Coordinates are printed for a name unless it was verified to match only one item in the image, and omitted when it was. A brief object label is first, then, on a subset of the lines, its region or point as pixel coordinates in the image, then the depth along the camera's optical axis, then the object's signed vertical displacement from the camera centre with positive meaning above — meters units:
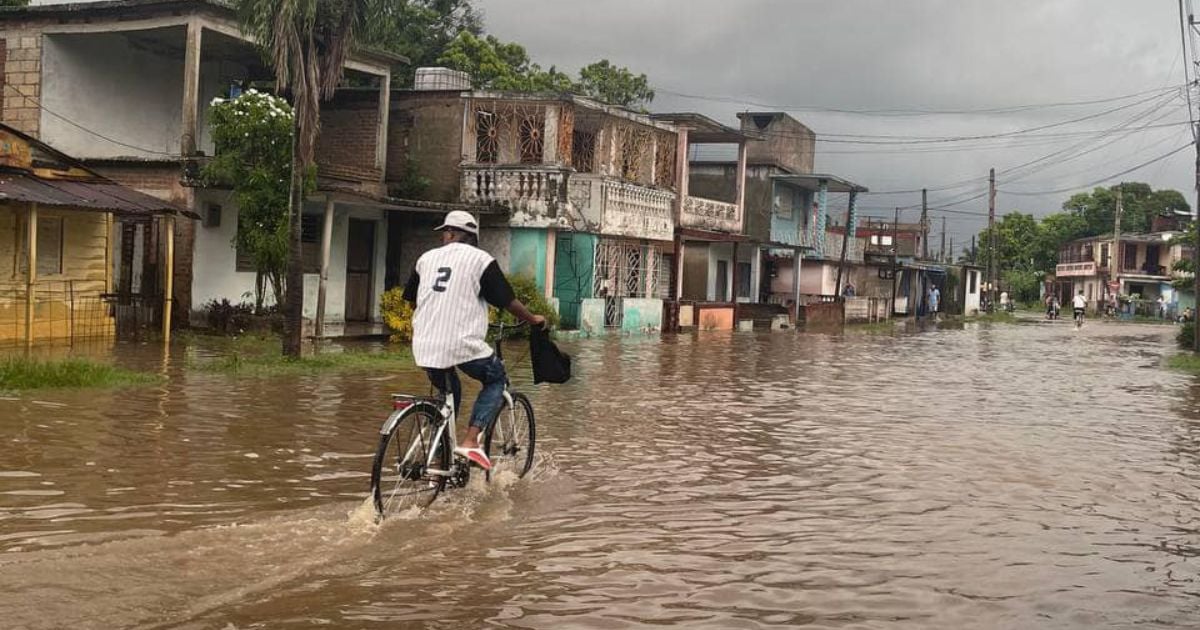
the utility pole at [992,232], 66.66 +4.31
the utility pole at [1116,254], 75.81 +3.96
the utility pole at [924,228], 68.57 +4.57
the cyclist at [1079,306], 50.43 +0.22
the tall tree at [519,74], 39.94 +8.09
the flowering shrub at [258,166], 19.73 +1.86
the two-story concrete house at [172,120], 21.67 +3.08
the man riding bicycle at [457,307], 7.21 -0.15
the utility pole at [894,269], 57.81 +1.69
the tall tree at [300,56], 15.91 +3.12
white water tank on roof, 28.78 +5.10
